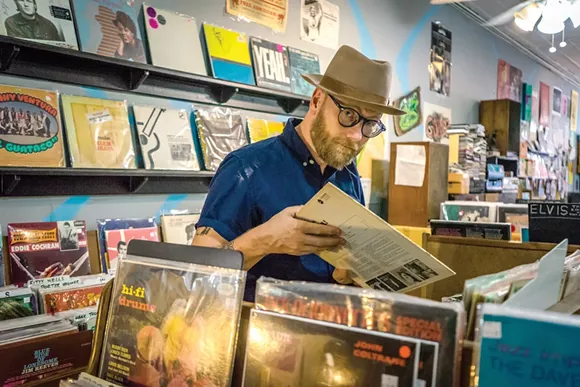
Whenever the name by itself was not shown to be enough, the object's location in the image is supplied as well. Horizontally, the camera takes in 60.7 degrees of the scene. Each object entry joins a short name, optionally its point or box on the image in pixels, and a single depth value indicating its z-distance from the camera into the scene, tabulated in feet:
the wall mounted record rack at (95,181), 6.75
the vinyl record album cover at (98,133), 7.34
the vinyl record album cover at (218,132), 9.00
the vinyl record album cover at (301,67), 10.71
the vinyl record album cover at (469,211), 9.98
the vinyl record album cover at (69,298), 6.28
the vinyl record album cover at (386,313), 1.84
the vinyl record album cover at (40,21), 6.57
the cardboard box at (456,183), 15.20
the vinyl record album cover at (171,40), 8.25
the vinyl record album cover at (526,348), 1.68
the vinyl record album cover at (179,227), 8.62
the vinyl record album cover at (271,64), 9.94
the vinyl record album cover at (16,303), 5.99
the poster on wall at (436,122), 16.16
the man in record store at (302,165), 4.70
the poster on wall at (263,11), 9.76
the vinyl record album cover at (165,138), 8.17
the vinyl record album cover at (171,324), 2.40
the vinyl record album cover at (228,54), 9.12
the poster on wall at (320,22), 11.45
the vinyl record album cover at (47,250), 6.79
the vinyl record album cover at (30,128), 6.63
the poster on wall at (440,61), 16.29
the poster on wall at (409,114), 14.84
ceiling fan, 13.65
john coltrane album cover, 1.91
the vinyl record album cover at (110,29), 7.41
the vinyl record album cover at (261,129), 9.90
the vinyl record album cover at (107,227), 7.74
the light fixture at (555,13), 13.70
